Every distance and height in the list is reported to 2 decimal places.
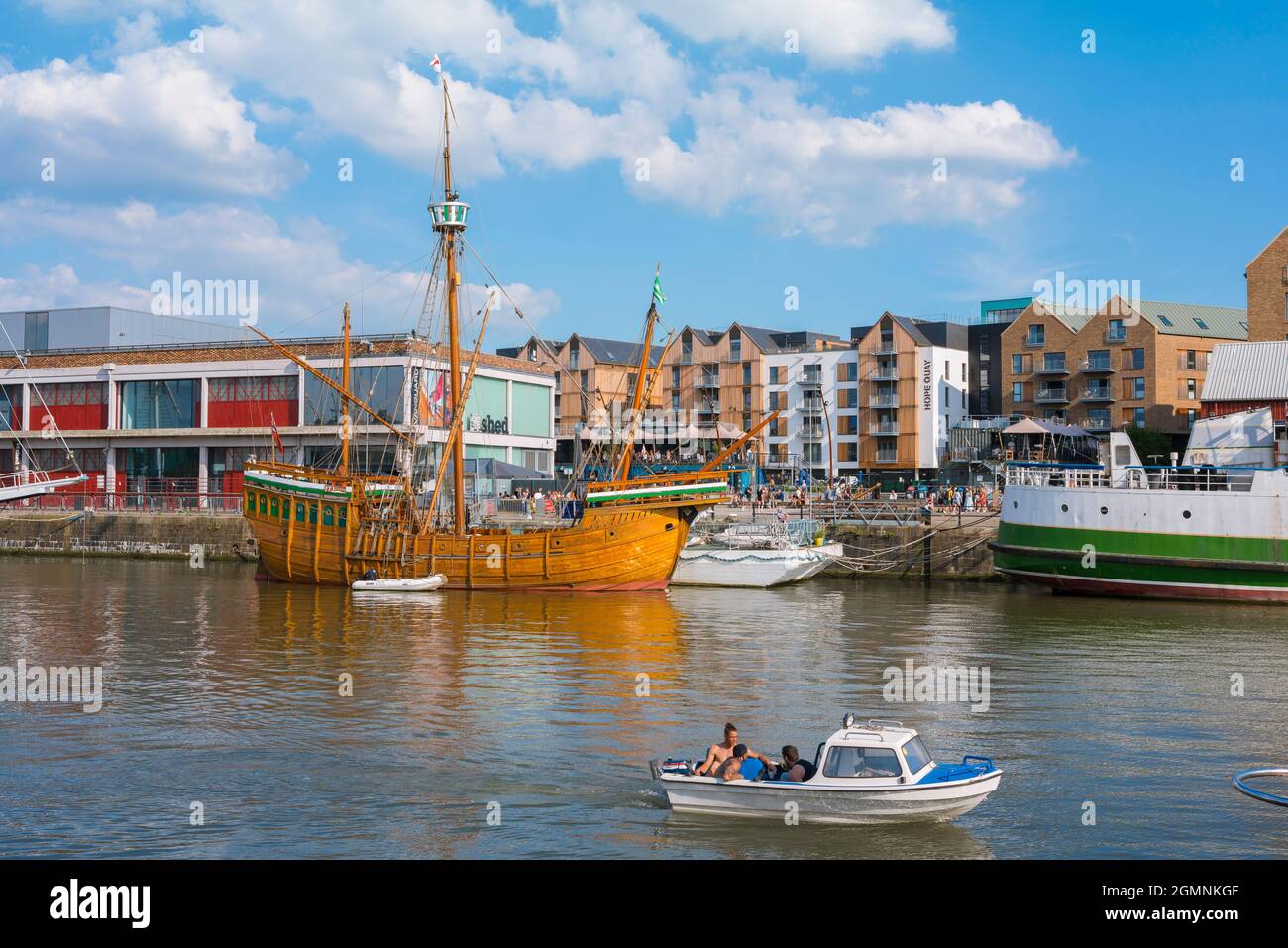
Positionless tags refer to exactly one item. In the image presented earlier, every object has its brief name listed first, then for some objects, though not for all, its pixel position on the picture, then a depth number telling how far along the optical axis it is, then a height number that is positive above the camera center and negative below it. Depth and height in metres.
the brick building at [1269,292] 87.81 +12.56
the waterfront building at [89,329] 106.50 +13.13
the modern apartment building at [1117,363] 95.19 +8.62
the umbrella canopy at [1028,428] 76.82 +2.83
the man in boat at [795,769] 20.81 -4.82
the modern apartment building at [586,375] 119.06 +9.77
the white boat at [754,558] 59.88 -3.87
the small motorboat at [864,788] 20.56 -5.08
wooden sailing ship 56.22 -2.40
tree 89.69 +2.18
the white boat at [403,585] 55.22 -4.59
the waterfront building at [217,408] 85.19 +5.28
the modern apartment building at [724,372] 115.50 +9.69
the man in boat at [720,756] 21.25 -4.71
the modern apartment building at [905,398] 107.50 +6.63
